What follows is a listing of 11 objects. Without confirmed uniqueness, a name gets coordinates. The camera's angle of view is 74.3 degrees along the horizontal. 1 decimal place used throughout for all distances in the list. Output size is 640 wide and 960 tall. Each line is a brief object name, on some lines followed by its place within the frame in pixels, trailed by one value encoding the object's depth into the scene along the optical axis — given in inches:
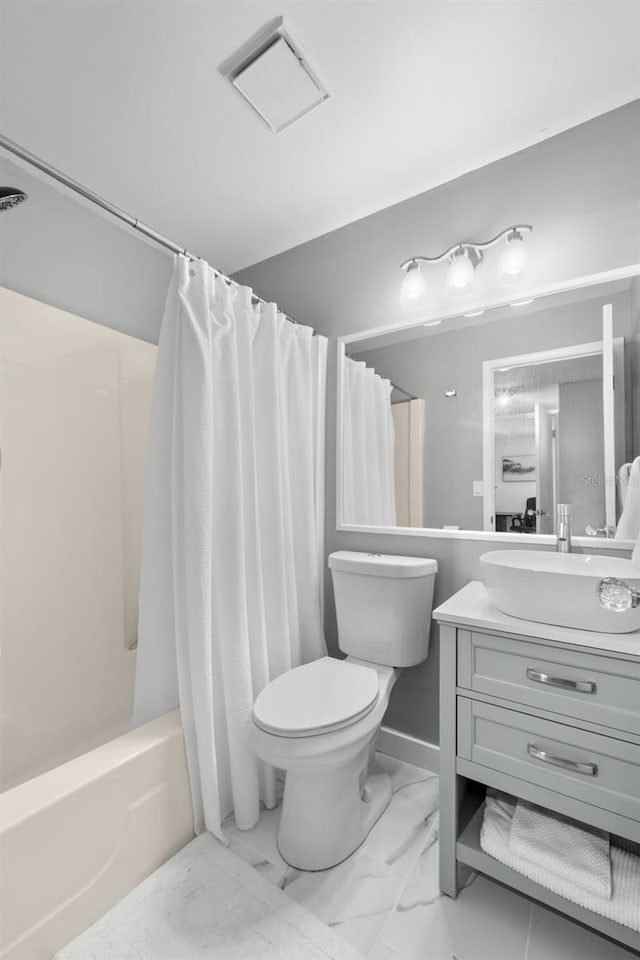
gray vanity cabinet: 38.1
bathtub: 37.8
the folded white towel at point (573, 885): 37.7
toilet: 47.0
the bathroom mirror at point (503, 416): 55.5
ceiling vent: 48.3
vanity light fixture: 60.9
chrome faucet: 54.6
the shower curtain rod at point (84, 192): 40.8
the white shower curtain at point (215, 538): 52.7
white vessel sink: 39.3
